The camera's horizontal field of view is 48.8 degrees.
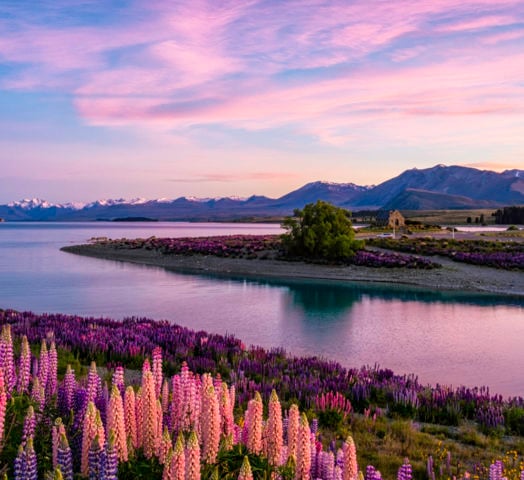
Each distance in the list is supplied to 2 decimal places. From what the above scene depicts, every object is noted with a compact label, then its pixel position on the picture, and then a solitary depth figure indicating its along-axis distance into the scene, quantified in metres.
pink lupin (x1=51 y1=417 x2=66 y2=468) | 4.50
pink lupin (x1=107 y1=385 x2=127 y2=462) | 4.48
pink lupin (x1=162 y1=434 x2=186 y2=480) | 3.71
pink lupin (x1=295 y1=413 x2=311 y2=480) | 4.76
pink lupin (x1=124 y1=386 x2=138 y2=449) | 5.03
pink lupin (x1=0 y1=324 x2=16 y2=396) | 6.73
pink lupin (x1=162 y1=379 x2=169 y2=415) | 6.20
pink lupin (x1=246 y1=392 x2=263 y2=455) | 5.02
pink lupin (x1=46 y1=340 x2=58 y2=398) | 7.20
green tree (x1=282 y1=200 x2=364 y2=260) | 56.81
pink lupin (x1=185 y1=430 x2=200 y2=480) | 3.97
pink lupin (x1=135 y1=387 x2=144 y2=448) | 5.32
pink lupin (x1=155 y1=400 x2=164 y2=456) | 5.12
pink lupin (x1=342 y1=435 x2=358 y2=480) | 4.84
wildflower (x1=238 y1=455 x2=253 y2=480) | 3.75
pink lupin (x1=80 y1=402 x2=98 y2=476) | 4.40
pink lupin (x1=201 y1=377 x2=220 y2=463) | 4.95
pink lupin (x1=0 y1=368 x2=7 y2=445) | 4.95
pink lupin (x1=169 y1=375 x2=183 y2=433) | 5.91
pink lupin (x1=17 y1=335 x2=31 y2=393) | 7.07
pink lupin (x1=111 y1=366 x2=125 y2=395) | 5.96
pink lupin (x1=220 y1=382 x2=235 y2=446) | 5.59
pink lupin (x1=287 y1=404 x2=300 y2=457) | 5.23
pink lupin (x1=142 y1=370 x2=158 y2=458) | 5.12
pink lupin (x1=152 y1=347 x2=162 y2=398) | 7.04
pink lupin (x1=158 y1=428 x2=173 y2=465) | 4.54
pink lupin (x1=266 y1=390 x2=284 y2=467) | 5.13
